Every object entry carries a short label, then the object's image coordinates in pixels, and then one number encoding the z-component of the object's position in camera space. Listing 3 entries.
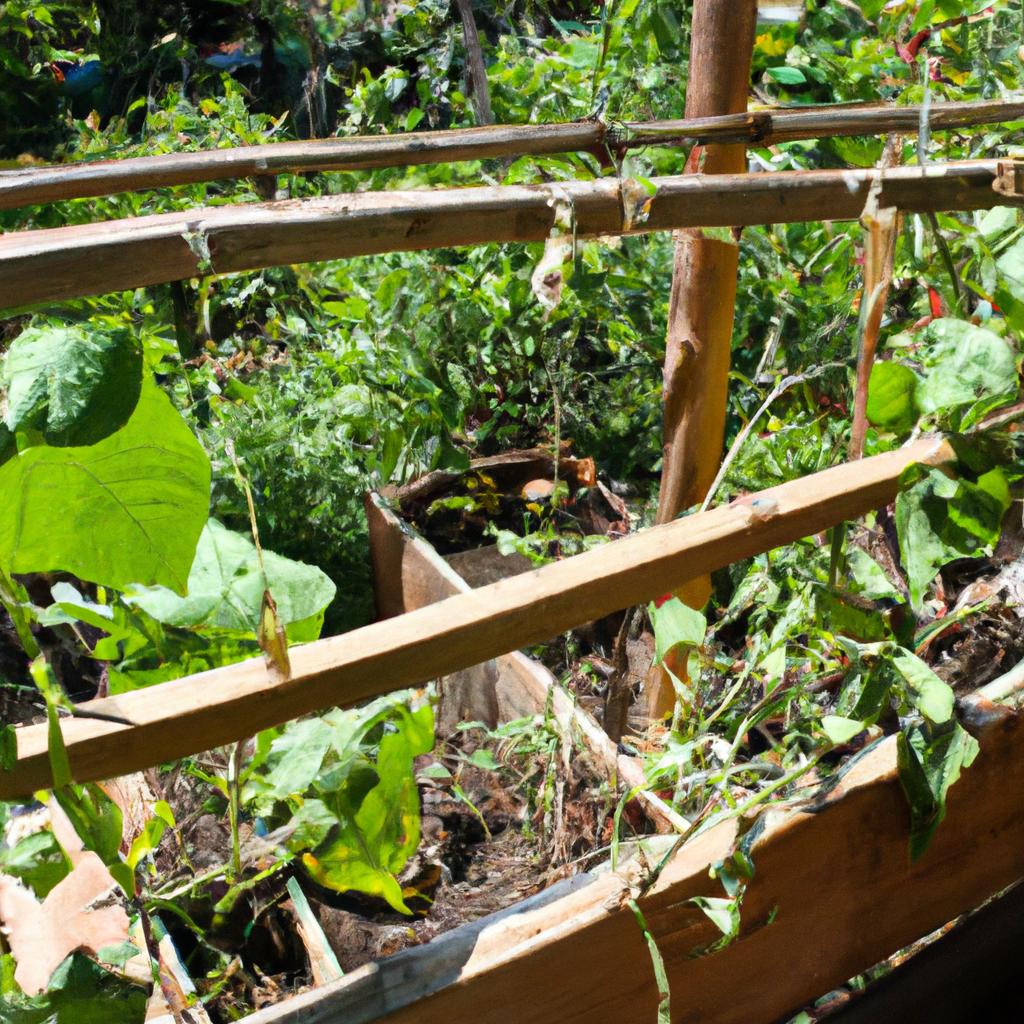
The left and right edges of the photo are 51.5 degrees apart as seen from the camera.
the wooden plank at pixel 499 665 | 1.21
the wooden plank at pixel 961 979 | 0.88
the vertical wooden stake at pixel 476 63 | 1.93
